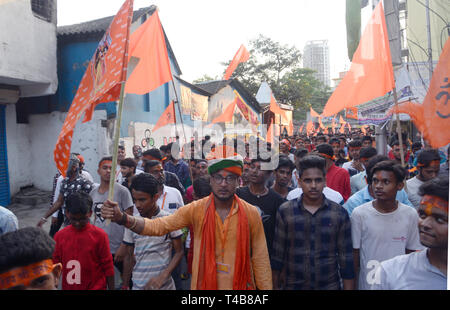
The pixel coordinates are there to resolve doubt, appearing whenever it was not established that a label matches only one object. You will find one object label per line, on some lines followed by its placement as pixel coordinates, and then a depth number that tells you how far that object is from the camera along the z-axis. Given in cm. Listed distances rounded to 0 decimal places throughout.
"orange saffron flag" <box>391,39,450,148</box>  301
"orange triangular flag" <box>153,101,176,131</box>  840
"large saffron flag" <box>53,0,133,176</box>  247
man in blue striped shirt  256
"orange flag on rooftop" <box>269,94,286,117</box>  1150
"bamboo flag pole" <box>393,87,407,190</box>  335
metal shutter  930
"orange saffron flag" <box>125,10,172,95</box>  569
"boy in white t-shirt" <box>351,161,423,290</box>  264
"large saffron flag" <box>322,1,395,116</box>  390
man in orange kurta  239
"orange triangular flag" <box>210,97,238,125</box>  1022
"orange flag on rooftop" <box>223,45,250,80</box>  969
